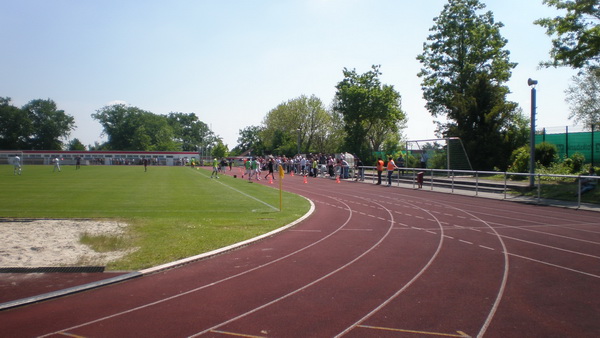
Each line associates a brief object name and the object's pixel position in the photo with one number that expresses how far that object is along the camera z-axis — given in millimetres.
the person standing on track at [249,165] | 33812
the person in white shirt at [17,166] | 37031
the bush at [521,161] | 25000
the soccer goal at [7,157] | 82262
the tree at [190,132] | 153825
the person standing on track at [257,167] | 34312
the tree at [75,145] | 133125
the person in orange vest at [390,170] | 27547
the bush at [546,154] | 25600
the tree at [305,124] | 74188
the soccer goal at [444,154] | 26453
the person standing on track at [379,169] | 28531
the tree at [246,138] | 132625
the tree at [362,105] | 44531
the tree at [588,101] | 41706
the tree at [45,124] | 117562
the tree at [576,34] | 19506
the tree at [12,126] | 110312
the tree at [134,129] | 122625
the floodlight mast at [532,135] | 19266
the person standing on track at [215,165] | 38069
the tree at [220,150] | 102125
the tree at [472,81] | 29047
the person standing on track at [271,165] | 32969
